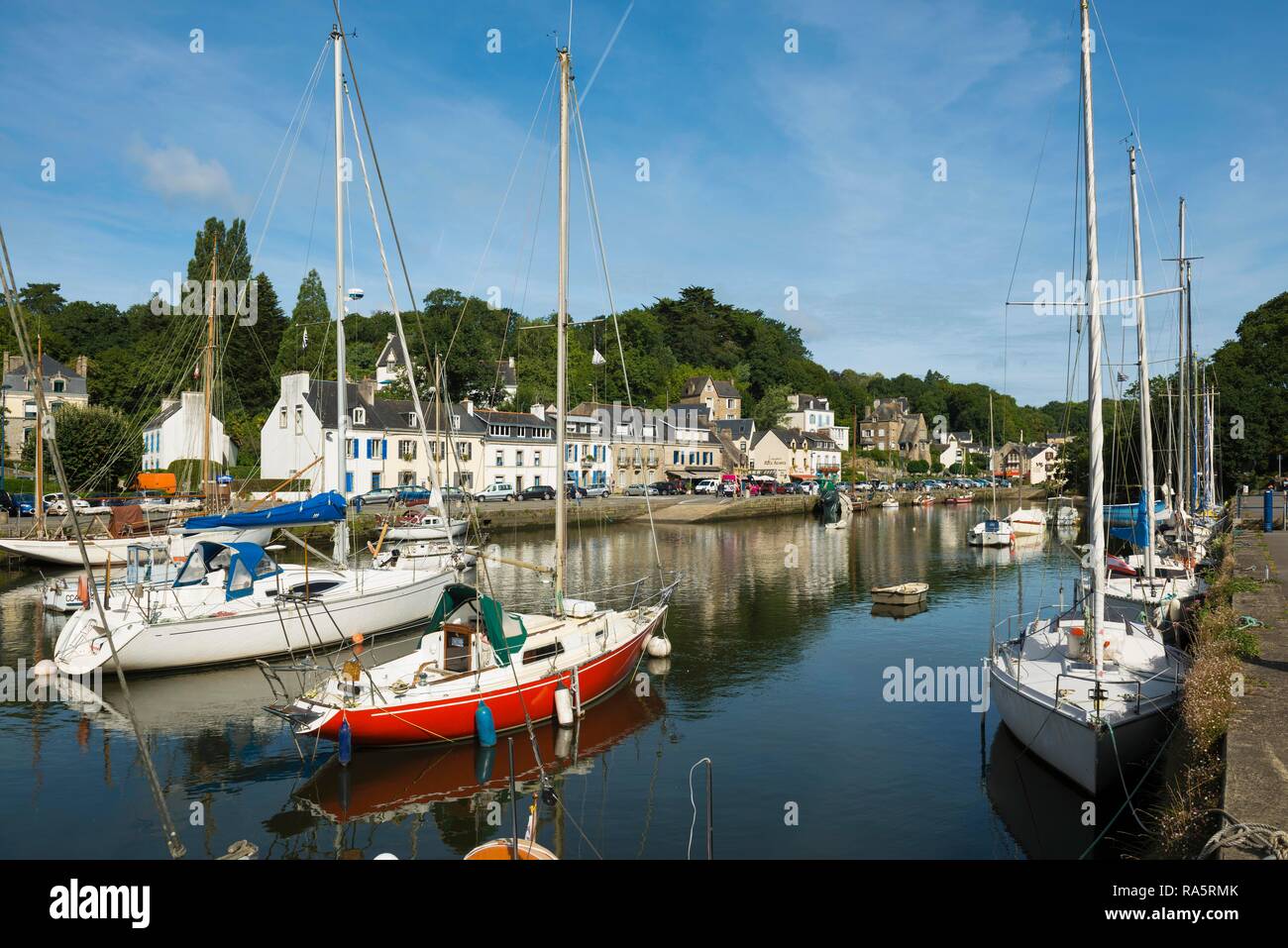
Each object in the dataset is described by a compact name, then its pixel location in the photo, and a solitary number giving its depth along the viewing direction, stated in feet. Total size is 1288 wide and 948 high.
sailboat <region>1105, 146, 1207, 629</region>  76.13
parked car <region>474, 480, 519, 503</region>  227.40
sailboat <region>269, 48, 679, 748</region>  52.26
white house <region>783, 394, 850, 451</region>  429.38
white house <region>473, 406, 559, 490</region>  242.37
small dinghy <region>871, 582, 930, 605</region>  109.70
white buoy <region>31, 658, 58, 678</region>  71.00
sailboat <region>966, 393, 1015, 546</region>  177.17
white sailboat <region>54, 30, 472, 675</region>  70.33
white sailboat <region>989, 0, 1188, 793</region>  45.47
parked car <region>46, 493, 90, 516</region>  147.95
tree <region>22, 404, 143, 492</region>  183.83
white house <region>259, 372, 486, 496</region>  205.05
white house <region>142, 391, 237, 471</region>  211.00
